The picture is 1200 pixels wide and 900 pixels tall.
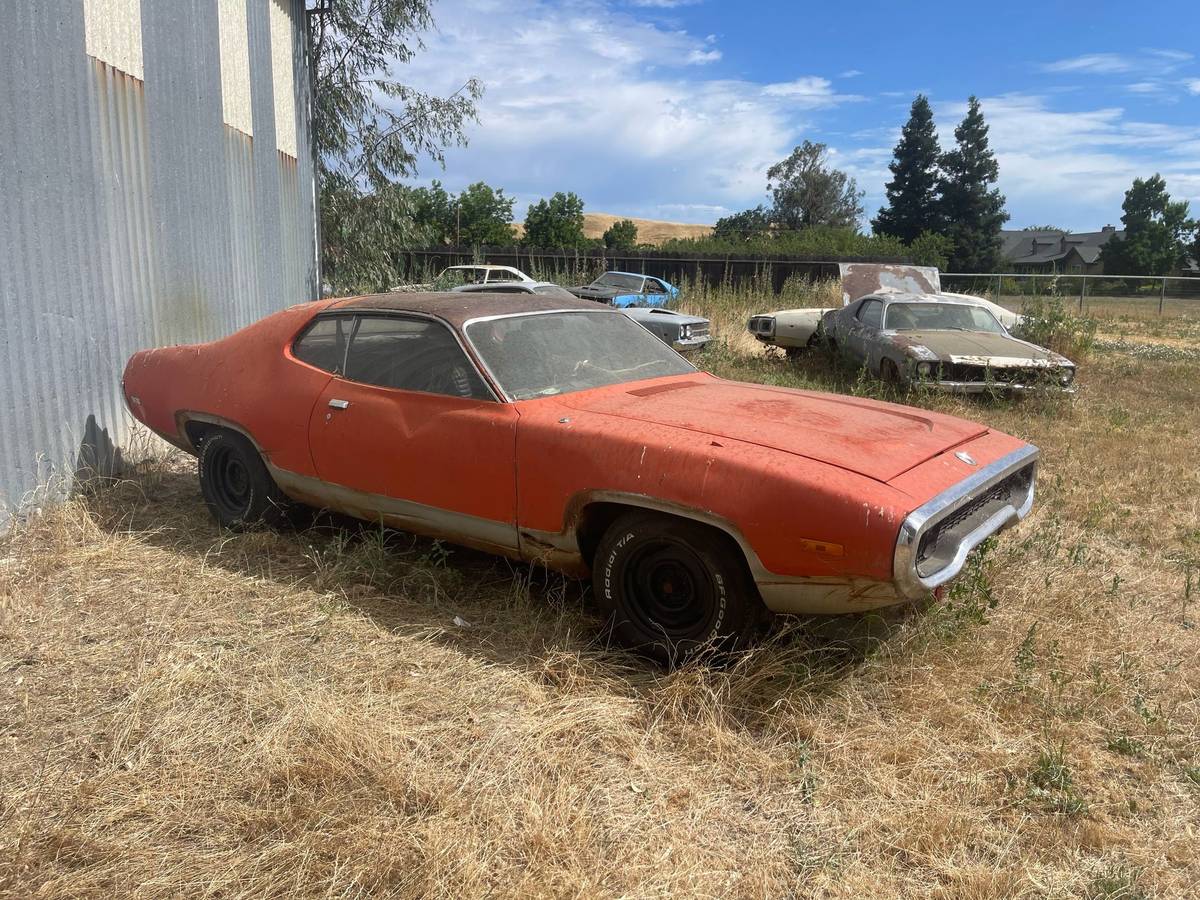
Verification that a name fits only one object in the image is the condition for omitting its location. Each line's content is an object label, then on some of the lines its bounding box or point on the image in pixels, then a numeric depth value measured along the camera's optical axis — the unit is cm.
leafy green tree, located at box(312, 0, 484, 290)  1516
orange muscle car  288
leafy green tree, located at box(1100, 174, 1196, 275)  5800
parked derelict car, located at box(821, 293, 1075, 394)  837
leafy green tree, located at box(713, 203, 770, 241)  6168
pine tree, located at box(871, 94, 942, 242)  5688
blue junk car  1623
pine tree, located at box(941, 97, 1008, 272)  5506
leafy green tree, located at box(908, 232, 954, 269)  3672
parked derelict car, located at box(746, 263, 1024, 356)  1191
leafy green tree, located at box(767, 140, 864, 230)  6500
